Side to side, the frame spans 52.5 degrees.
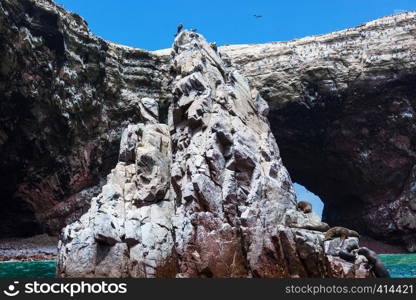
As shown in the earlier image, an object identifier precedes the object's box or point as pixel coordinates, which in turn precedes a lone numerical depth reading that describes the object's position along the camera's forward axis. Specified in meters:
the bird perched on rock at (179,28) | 35.34
